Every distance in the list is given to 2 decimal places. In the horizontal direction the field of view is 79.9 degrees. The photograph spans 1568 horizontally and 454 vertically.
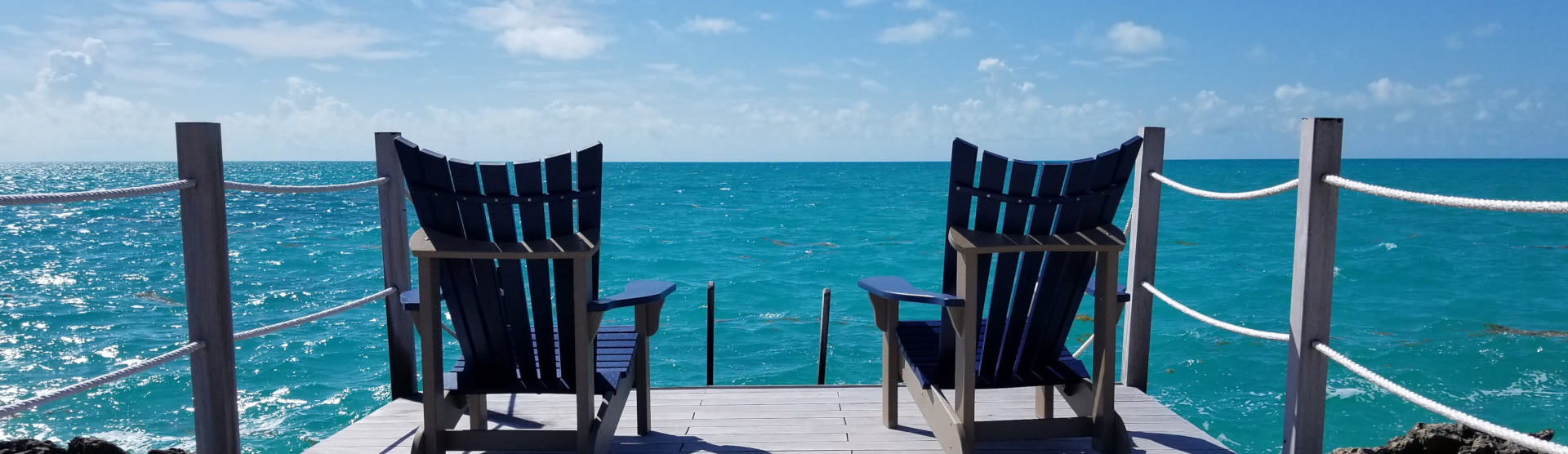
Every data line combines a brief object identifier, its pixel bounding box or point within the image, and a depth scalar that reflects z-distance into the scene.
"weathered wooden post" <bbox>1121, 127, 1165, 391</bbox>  3.50
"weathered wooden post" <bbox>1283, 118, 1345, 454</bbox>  2.17
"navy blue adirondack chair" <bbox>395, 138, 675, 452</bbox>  2.42
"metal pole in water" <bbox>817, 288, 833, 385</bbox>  5.64
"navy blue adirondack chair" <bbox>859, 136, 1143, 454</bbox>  2.56
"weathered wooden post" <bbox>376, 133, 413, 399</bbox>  3.37
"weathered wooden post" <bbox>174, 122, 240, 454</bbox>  2.31
